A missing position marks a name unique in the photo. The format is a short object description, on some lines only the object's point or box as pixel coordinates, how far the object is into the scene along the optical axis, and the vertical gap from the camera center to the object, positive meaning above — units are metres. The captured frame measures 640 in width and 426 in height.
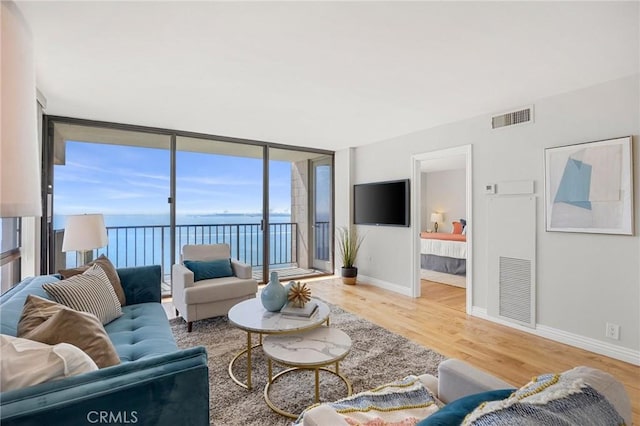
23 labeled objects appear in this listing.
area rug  1.92 -1.21
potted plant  5.21 -0.66
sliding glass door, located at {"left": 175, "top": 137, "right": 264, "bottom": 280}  4.61 +0.34
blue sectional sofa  0.82 -0.53
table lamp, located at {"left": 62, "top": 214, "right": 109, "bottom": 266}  2.78 -0.18
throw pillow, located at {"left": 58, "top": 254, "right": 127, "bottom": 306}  2.46 -0.49
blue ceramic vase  2.36 -0.65
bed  5.54 -0.74
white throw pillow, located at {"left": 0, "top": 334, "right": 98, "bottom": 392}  0.88 -0.46
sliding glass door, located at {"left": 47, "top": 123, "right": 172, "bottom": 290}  3.80 +0.37
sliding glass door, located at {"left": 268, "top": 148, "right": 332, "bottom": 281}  6.00 -0.05
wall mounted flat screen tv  4.61 +0.16
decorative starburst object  2.37 -0.64
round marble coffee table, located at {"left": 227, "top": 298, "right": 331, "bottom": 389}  2.06 -0.77
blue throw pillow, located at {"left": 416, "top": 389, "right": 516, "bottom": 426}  0.74 -0.51
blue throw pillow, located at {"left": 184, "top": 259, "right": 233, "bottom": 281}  3.47 -0.64
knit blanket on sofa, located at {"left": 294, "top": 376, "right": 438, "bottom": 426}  1.04 -0.70
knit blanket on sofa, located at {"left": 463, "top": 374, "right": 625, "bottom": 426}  0.66 -0.44
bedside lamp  8.68 -0.13
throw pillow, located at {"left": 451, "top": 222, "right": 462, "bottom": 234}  7.42 -0.35
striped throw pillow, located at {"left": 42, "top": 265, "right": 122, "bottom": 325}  1.85 -0.52
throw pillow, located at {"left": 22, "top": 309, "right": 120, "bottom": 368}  1.22 -0.50
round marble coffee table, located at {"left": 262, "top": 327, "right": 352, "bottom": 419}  1.82 -0.86
